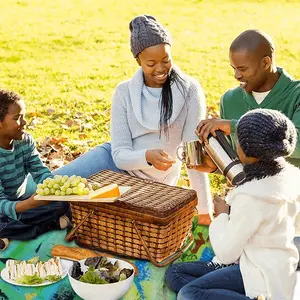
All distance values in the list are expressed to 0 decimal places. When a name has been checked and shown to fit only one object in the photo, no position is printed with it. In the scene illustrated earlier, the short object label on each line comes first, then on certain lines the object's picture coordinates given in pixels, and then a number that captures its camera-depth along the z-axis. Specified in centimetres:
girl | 242
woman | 363
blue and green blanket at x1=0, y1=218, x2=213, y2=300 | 293
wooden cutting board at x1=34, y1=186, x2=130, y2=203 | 305
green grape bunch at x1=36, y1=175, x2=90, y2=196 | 309
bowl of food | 275
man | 321
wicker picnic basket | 305
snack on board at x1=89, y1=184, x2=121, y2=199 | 308
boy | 337
